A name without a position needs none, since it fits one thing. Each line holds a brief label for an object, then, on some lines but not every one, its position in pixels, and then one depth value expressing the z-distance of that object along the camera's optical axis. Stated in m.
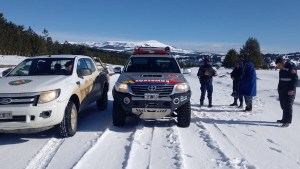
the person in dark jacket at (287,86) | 5.37
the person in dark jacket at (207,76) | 7.40
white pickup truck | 3.99
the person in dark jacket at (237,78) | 7.51
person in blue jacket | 6.76
